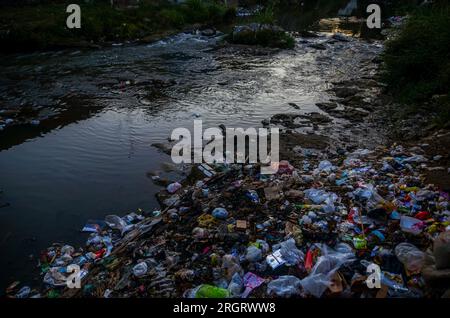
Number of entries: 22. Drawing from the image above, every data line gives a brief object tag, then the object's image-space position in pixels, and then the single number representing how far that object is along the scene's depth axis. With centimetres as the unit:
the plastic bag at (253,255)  298
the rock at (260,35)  1410
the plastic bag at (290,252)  294
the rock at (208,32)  1639
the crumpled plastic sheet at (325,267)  257
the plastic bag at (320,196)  370
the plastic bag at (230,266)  287
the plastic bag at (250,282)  270
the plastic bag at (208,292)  264
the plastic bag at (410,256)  269
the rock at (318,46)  1374
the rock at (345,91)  843
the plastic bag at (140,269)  296
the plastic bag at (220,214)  360
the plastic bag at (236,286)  269
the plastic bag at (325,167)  463
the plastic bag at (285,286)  262
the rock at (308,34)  1596
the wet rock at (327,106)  761
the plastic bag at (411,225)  307
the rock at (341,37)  1505
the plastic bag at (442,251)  241
